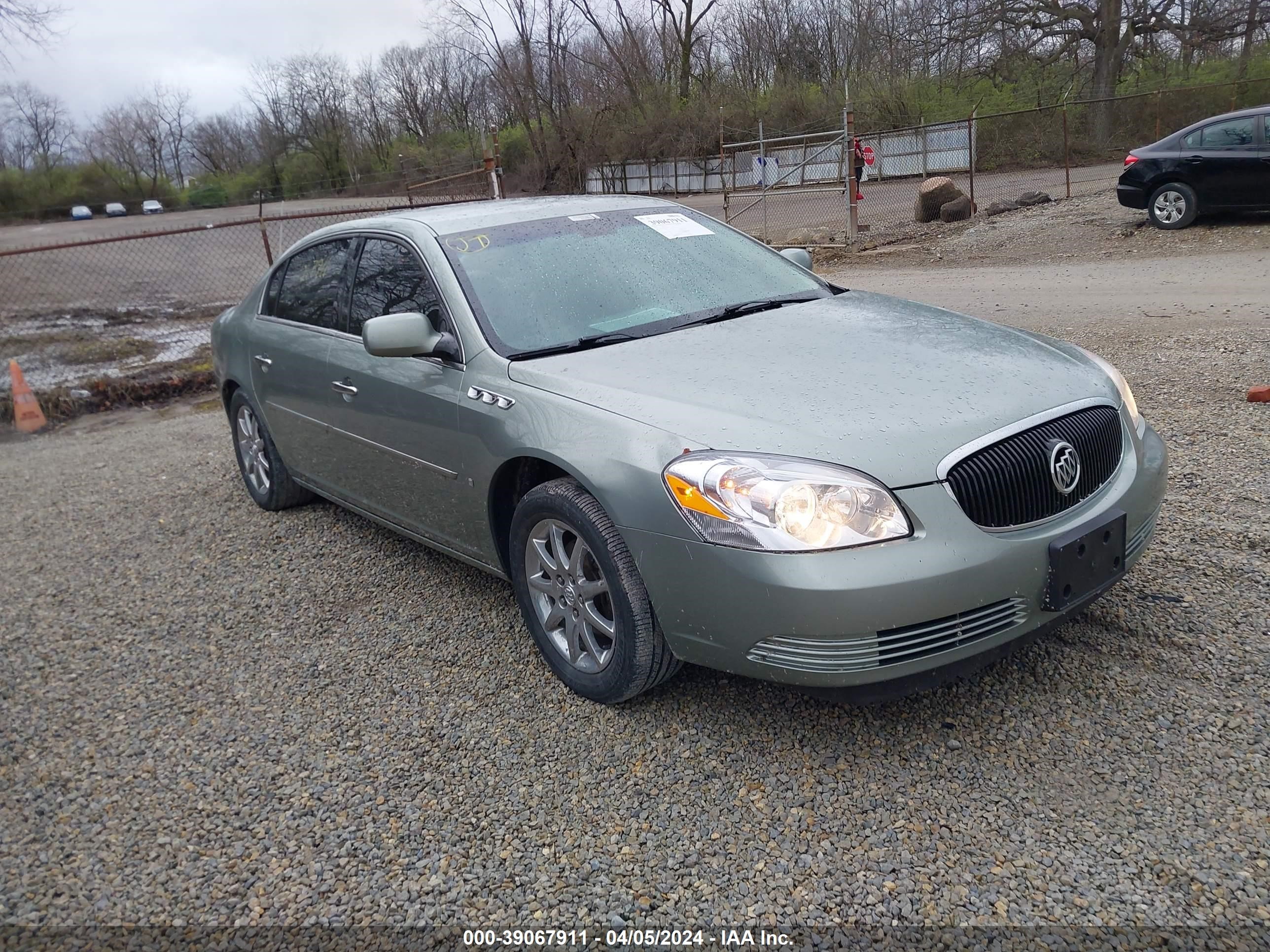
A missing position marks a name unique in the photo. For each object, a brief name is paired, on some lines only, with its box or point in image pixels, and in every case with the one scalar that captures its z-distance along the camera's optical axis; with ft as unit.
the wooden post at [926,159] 93.61
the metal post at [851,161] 56.59
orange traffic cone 31.45
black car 42.06
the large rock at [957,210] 61.36
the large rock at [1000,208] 60.23
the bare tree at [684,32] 145.79
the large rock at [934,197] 62.49
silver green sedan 8.67
